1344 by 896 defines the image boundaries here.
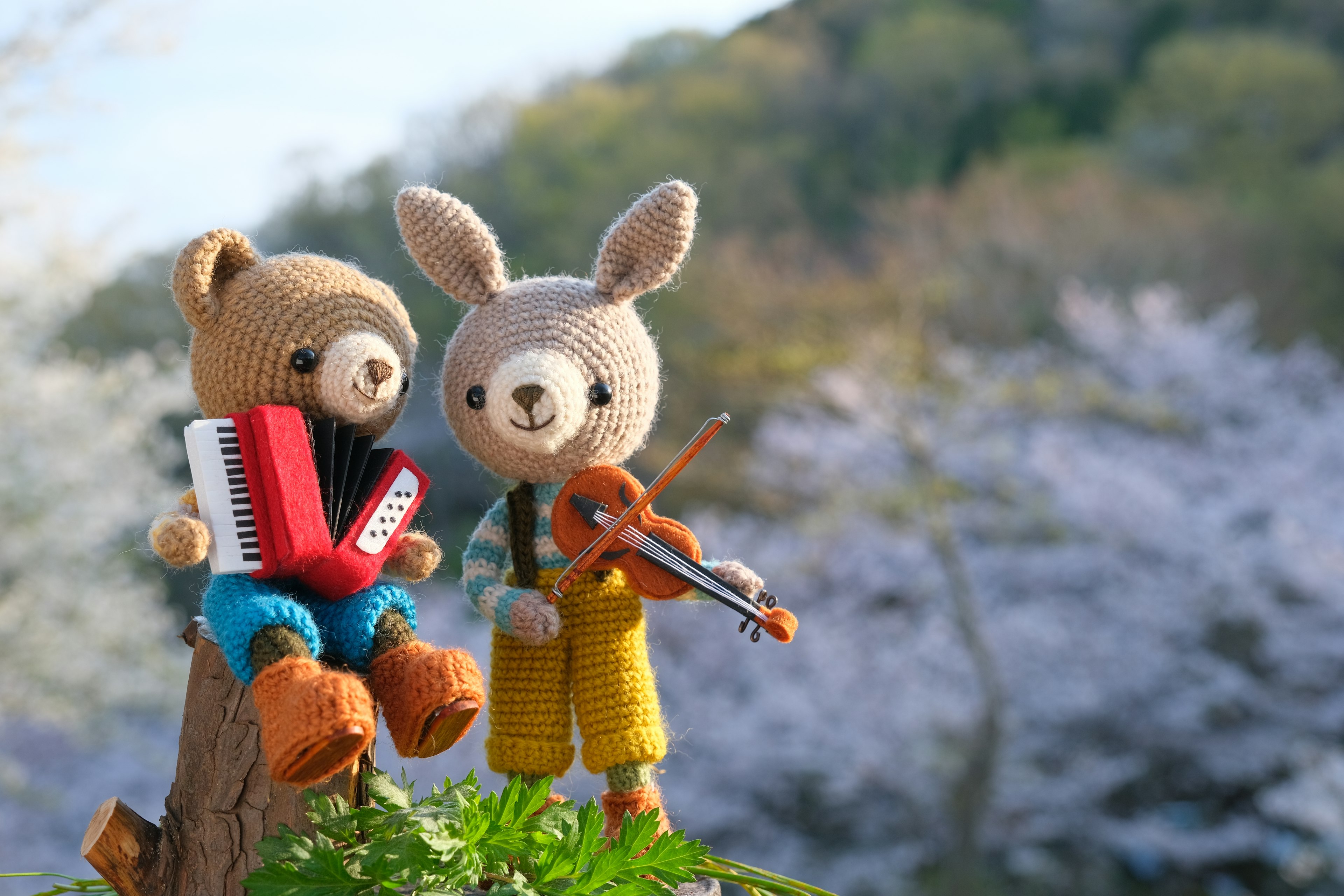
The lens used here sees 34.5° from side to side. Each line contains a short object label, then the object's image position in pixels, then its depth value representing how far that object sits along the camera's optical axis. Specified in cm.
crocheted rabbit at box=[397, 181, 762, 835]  67
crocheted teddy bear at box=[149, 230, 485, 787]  62
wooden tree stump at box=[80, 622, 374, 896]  64
